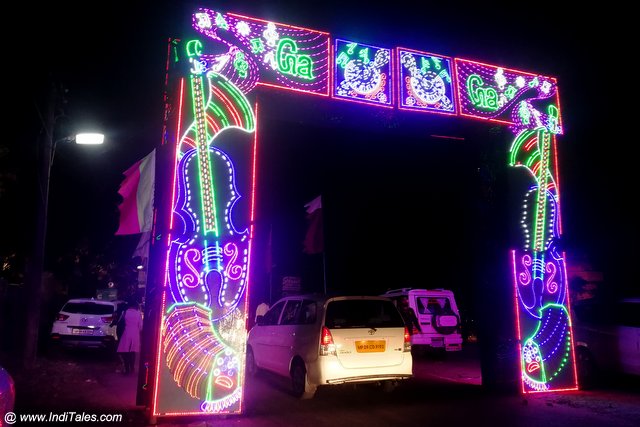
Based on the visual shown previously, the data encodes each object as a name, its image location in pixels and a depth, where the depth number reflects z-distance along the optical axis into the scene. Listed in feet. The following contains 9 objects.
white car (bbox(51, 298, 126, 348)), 43.11
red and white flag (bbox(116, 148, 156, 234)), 25.12
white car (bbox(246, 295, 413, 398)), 25.81
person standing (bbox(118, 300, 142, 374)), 34.47
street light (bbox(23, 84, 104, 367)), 35.70
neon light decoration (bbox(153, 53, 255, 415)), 21.81
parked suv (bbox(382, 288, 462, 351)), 45.19
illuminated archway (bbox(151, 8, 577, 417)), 22.21
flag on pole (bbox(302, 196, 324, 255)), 59.67
